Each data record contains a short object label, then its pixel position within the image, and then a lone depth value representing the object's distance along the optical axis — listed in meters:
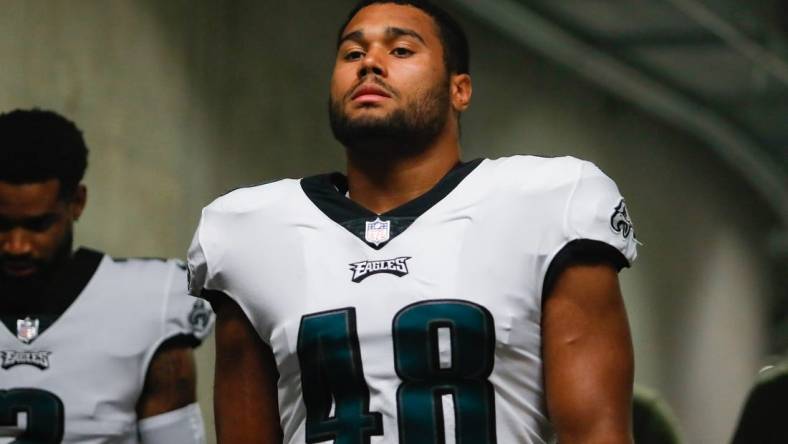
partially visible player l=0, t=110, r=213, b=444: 5.43
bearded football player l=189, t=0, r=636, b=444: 3.55
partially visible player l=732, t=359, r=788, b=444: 4.78
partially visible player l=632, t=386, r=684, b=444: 5.75
